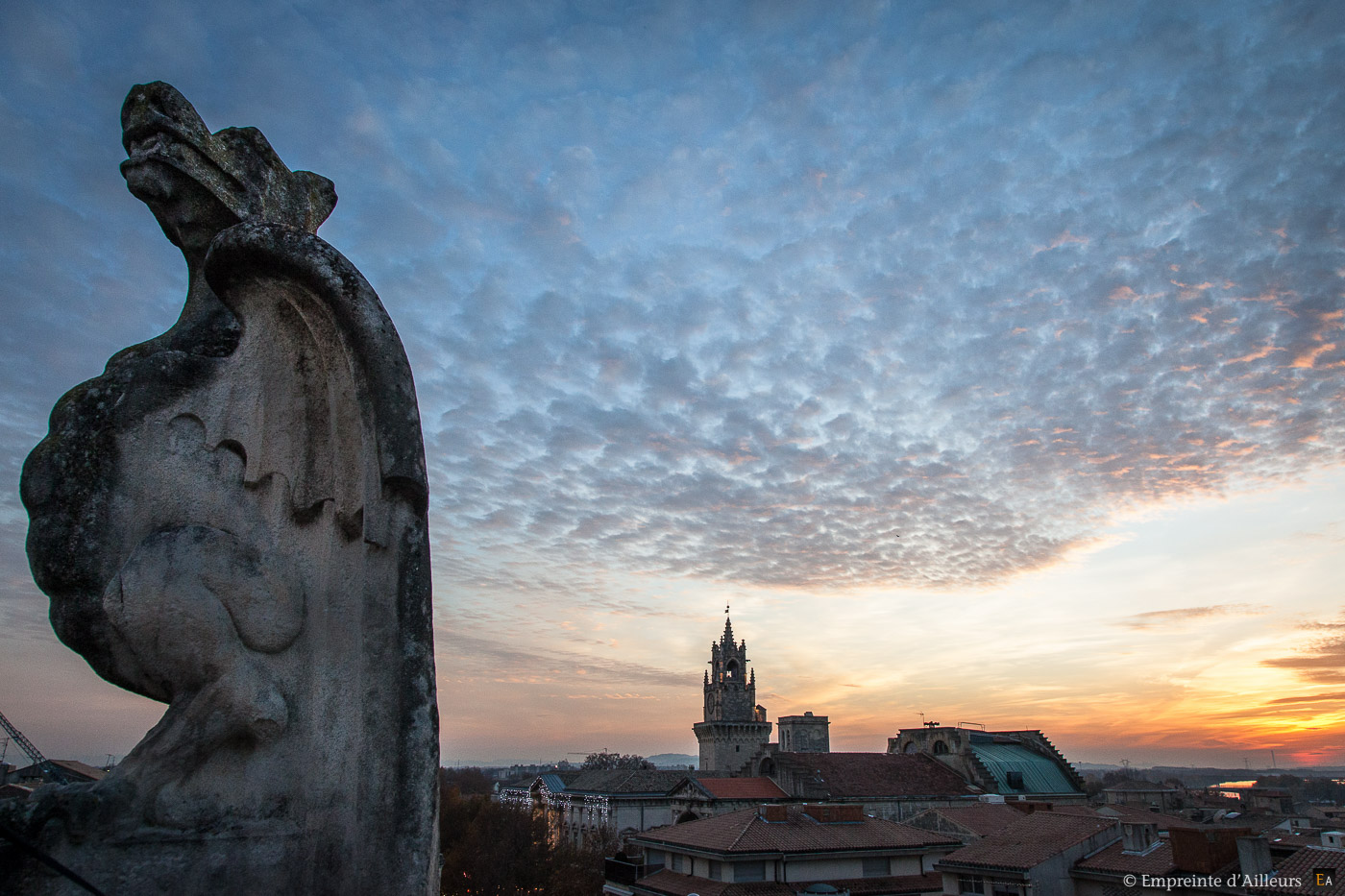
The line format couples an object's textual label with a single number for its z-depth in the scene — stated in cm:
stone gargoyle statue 308
